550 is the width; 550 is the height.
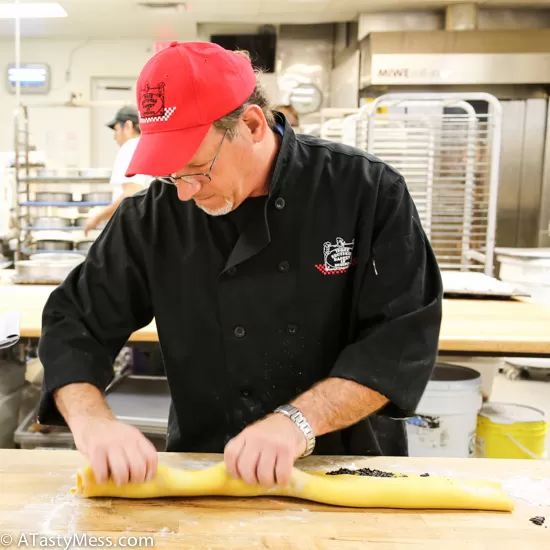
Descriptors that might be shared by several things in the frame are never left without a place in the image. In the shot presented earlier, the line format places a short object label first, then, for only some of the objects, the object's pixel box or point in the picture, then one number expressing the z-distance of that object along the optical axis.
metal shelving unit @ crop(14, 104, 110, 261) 3.88
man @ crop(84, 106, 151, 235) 3.92
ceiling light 5.94
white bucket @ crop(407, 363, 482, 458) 2.34
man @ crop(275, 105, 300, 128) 4.93
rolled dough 1.08
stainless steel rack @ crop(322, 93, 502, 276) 3.50
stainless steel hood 5.26
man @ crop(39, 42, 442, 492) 1.15
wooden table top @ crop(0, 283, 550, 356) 2.12
